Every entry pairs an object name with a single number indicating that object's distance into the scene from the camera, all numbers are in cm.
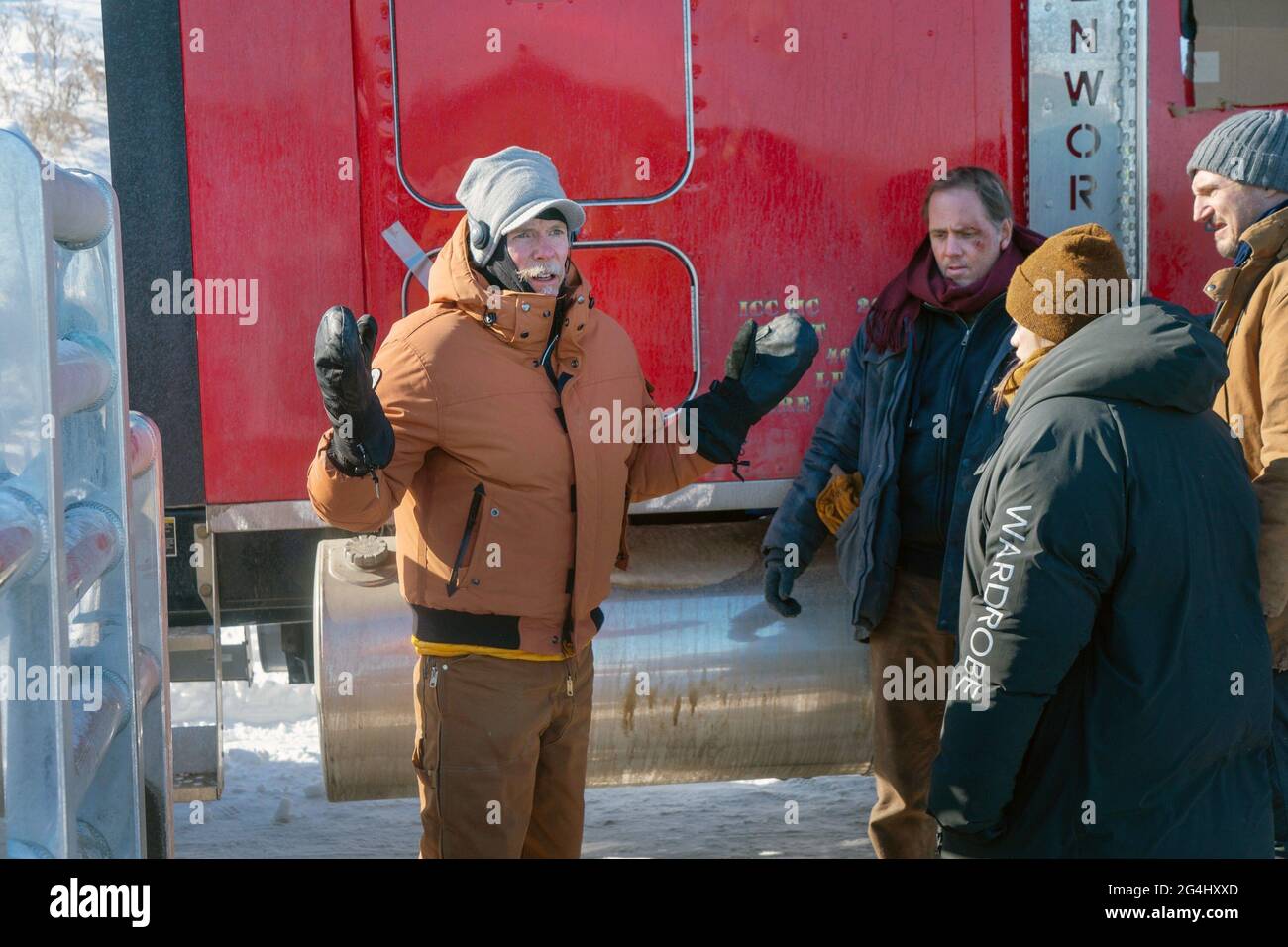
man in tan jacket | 259
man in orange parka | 282
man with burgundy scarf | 340
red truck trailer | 359
